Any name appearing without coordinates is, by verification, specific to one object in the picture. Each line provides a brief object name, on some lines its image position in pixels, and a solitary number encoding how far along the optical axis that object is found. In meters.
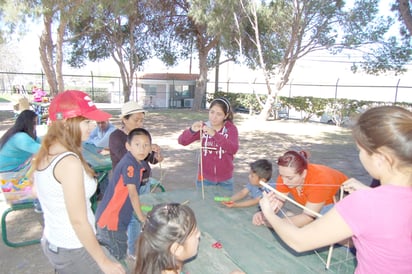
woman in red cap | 1.51
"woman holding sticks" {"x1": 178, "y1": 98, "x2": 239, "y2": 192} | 3.05
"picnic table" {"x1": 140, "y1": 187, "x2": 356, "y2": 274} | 1.74
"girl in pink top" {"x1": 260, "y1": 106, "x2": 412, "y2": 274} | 1.08
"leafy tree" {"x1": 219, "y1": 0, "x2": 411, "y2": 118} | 14.77
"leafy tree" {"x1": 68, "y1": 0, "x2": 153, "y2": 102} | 16.47
